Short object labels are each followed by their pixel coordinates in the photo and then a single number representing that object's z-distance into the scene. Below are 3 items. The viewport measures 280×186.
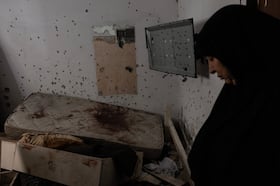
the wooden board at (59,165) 1.43
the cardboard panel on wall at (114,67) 2.18
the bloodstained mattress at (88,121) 1.84
